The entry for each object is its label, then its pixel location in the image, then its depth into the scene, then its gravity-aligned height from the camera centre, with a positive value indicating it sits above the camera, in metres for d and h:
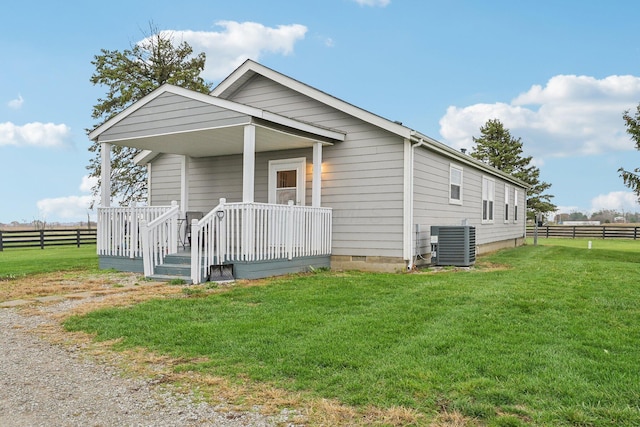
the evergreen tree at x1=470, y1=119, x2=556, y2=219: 37.78 +5.08
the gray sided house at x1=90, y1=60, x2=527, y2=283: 8.56 +0.81
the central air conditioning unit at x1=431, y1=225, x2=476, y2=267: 10.66 -0.61
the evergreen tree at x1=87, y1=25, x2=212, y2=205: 24.67 +7.56
